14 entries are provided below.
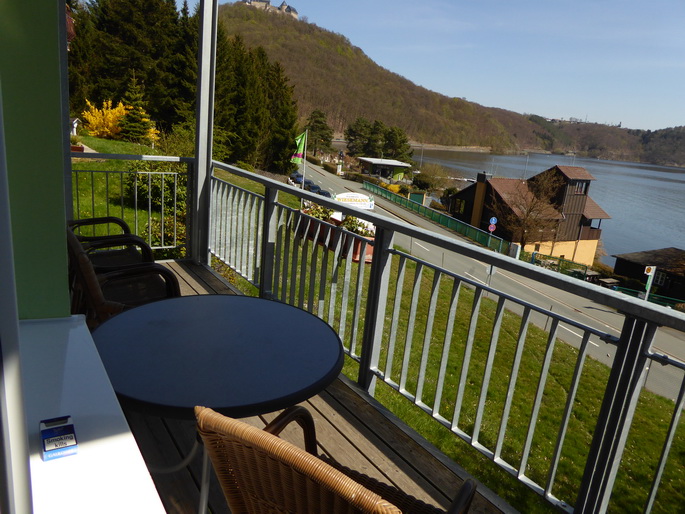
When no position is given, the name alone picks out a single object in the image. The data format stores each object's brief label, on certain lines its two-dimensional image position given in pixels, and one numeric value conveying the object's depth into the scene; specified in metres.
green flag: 20.02
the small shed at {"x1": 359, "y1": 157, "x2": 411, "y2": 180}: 80.26
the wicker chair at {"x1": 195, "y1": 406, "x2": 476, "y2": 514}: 0.76
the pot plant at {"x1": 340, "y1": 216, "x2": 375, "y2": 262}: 7.20
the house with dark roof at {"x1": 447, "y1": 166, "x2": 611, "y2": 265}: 54.03
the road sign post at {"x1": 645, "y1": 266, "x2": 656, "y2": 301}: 39.56
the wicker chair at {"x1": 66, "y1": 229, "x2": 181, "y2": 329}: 2.00
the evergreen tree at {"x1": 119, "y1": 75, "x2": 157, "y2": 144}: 24.09
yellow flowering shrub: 23.53
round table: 1.29
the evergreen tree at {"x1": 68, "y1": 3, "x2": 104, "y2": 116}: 26.42
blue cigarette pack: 0.85
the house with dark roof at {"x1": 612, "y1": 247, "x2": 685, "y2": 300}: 46.62
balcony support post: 3.95
